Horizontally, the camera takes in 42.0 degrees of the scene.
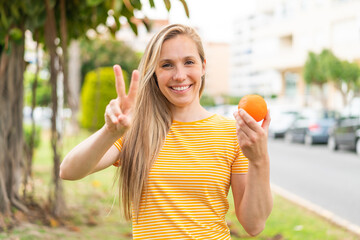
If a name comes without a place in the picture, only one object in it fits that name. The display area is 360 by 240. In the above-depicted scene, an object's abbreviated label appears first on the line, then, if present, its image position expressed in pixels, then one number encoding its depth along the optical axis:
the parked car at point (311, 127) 17.44
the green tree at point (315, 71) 27.14
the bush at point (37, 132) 10.97
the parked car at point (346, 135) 14.10
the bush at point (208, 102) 70.41
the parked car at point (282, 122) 22.02
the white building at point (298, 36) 31.84
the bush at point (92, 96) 20.98
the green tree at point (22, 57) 4.32
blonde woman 1.85
